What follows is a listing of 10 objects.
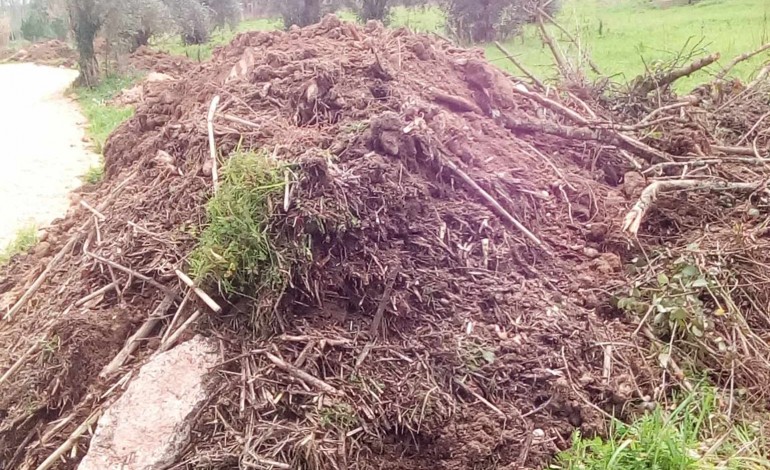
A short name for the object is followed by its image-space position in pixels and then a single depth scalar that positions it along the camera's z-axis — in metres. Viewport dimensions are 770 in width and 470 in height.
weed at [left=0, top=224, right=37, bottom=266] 5.68
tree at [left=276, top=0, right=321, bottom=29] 21.17
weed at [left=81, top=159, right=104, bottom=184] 6.92
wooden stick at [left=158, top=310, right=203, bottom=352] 3.19
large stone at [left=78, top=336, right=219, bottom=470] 2.82
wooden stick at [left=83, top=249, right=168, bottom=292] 3.43
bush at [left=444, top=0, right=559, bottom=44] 17.62
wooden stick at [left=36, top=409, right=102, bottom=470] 2.97
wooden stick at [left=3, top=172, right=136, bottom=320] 4.16
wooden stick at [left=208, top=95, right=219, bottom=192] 3.62
